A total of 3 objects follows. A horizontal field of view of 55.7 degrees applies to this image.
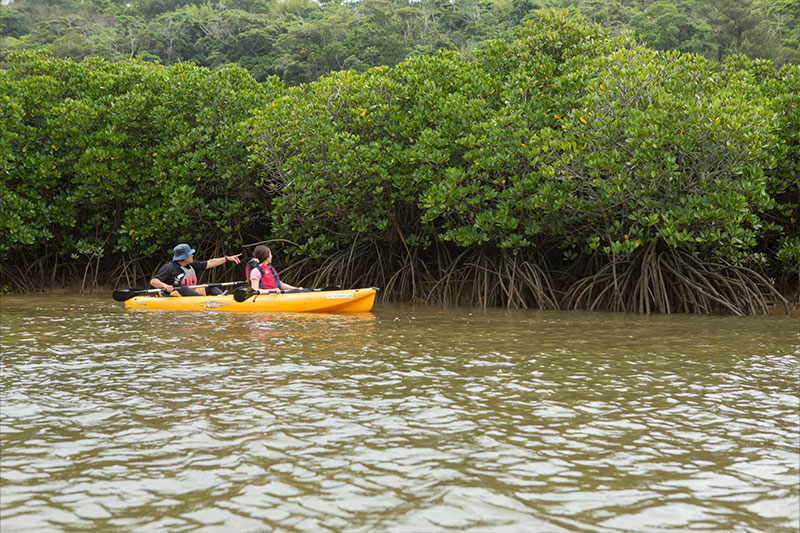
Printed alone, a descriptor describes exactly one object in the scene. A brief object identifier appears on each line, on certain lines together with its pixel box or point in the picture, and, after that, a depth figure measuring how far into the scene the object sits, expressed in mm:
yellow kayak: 10789
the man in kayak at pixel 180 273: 11940
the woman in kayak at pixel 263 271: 11539
